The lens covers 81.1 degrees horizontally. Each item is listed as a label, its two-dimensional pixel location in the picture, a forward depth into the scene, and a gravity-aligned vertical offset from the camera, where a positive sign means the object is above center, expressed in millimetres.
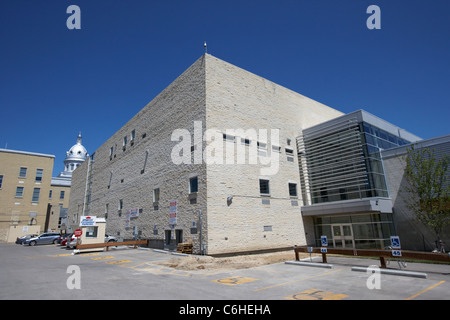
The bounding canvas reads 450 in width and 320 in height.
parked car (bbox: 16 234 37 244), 34850 -887
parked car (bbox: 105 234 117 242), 29886 -996
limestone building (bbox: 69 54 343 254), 19359 +5305
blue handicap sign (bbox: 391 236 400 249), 11306 -847
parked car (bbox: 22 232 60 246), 32875 -913
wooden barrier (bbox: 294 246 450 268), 10344 -1380
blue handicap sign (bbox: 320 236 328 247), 13945 -883
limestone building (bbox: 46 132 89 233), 56812 +6234
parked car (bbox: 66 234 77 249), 25781 -1063
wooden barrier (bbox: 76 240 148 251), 21969 -1221
